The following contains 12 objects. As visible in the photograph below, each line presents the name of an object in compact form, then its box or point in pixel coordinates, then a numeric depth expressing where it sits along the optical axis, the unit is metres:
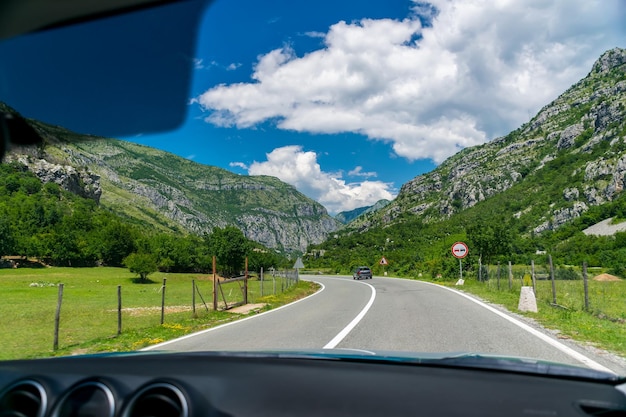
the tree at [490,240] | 37.53
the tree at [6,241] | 88.19
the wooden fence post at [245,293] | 21.51
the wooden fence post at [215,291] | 18.00
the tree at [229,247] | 84.75
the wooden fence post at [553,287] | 16.09
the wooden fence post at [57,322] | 10.40
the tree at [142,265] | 71.00
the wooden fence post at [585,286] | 13.52
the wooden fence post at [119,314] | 12.22
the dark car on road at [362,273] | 54.00
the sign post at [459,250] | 31.89
